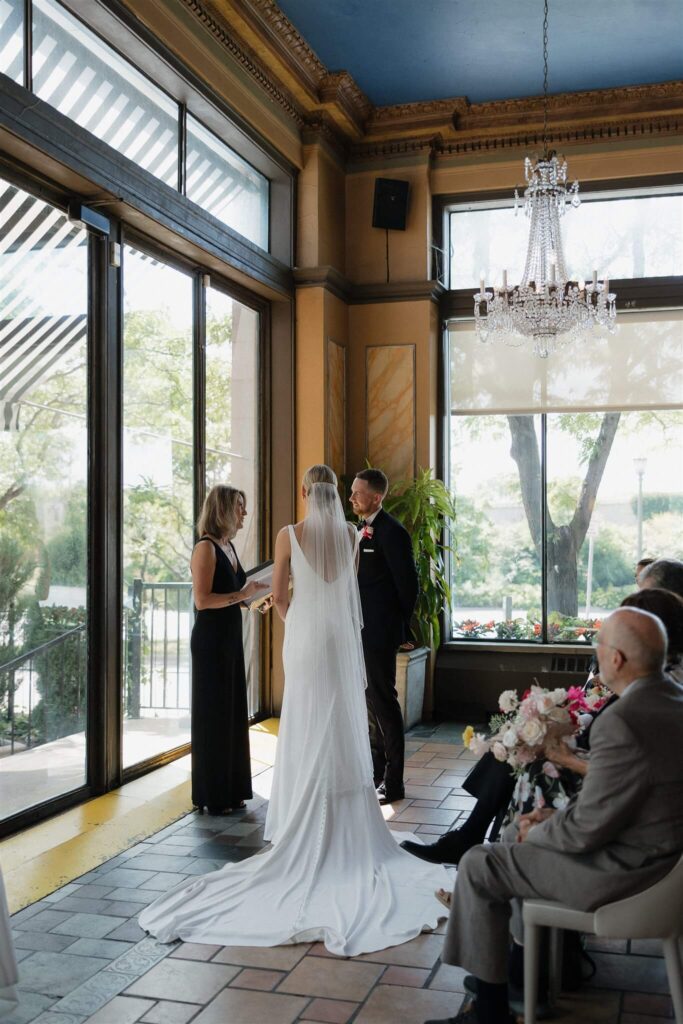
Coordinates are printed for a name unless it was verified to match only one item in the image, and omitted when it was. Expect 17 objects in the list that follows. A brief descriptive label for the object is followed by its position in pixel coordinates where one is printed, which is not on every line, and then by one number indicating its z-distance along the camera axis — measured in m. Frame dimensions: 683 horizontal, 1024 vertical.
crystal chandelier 6.32
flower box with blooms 7.81
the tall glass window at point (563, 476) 7.64
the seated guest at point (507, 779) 2.93
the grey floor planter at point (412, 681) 7.12
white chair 2.51
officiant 4.88
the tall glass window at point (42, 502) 4.53
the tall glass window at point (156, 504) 5.57
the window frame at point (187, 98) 4.95
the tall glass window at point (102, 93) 4.62
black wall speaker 7.88
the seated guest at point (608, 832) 2.42
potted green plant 7.32
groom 5.29
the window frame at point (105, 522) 5.14
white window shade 7.63
